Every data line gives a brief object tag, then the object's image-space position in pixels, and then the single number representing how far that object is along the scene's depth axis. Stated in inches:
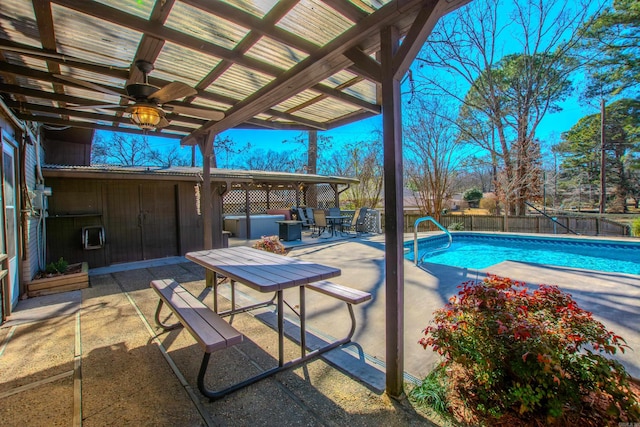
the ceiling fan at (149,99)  100.4
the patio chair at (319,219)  384.2
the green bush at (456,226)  439.5
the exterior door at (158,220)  259.1
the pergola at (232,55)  73.8
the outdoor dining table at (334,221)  393.7
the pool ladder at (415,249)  210.4
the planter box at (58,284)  161.8
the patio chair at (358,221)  393.7
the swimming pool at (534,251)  267.0
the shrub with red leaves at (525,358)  60.0
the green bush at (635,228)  336.6
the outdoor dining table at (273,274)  83.4
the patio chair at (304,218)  432.7
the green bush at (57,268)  182.5
